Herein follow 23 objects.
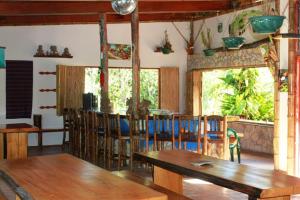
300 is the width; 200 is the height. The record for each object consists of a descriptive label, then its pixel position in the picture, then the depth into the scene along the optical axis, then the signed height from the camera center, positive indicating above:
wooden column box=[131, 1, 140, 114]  8.23 +0.70
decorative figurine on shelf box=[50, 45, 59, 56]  10.47 +1.16
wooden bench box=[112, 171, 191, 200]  3.82 -0.82
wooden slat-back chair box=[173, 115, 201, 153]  6.60 -0.46
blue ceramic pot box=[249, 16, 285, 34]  4.59 +0.81
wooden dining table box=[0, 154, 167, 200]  2.68 -0.58
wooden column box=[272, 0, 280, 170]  7.14 -0.41
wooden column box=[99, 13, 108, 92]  9.26 +1.11
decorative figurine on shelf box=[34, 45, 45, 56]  10.34 +1.13
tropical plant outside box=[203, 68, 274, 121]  10.40 +0.13
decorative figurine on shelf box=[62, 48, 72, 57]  10.62 +1.12
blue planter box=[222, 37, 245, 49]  5.98 +0.80
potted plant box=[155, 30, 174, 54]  11.66 +1.40
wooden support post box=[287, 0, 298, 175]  6.75 +0.05
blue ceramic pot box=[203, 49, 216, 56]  10.70 +1.17
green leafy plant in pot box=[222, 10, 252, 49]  9.44 +1.74
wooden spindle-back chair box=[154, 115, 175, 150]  6.71 -0.47
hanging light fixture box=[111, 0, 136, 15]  4.86 +1.05
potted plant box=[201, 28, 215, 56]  11.37 +1.58
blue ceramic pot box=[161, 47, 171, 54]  11.64 +1.31
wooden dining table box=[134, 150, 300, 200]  3.03 -0.60
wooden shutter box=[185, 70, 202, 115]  12.00 +0.20
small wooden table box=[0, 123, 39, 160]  6.65 -0.65
